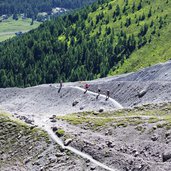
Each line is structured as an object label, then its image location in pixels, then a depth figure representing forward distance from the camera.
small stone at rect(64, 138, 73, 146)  71.25
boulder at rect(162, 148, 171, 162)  59.62
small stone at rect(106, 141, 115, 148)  67.27
